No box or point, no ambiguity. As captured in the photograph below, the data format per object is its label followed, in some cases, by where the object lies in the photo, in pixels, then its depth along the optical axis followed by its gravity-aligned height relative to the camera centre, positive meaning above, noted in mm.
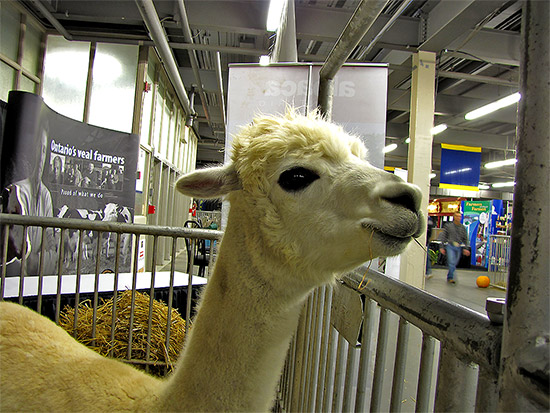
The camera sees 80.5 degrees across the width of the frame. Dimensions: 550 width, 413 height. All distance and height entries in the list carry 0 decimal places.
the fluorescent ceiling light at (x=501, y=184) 24841 +3360
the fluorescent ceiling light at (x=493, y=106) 8938 +3562
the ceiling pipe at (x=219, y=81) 8945 +3916
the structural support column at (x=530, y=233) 509 -6
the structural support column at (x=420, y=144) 6188 +1477
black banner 4301 +271
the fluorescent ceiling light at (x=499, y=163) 17441 +3585
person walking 10055 -571
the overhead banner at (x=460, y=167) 12055 +2144
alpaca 1235 -216
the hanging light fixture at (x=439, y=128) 12167 +3559
